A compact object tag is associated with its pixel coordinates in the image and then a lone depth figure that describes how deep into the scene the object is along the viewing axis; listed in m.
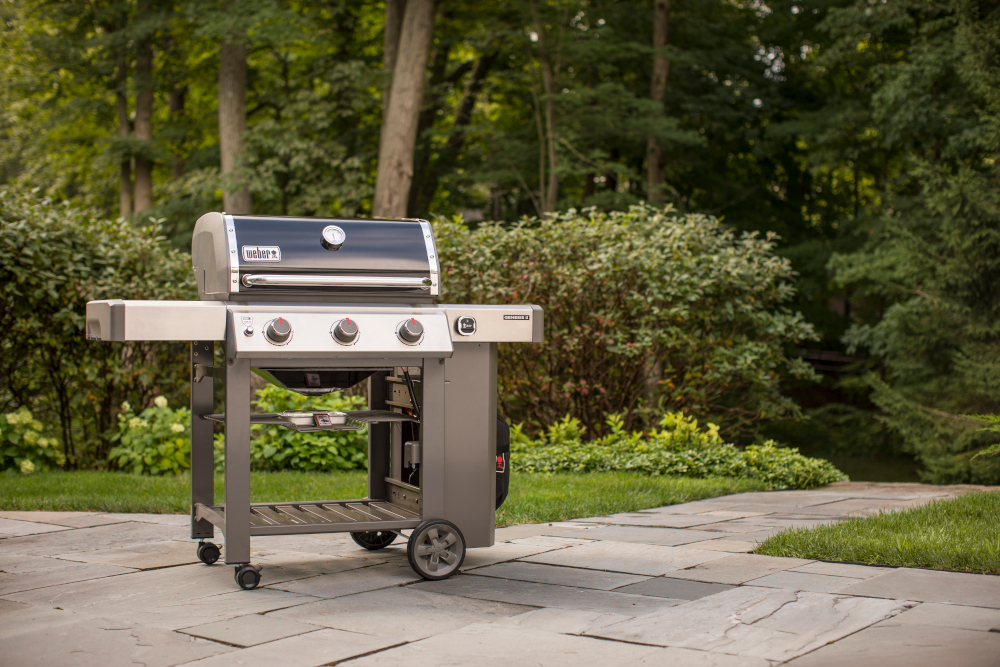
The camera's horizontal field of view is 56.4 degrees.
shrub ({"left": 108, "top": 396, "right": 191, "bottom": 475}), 8.23
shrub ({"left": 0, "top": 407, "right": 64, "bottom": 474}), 8.40
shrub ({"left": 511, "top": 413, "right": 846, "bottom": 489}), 8.31
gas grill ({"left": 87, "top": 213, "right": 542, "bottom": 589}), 4.09
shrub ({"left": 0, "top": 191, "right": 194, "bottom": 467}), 8.42
